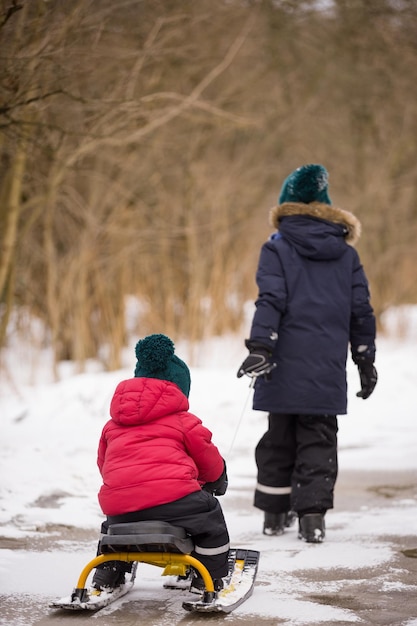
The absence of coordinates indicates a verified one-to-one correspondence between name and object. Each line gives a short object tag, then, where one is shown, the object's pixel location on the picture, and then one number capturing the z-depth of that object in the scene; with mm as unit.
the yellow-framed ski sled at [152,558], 6738
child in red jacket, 7004
